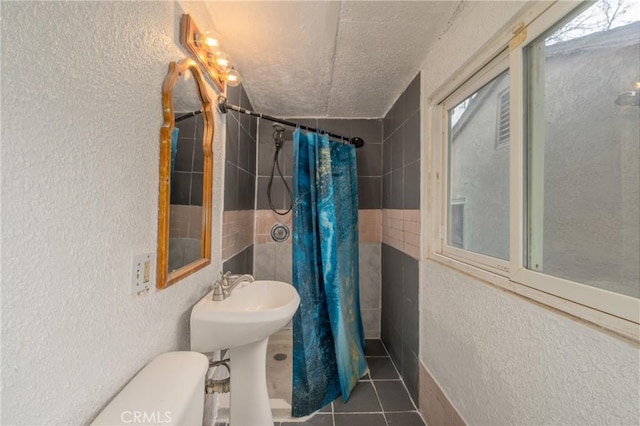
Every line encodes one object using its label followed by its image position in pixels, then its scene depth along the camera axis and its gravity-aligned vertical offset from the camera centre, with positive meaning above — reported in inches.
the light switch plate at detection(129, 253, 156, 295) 27.5 -7.0
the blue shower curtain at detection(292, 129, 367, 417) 60.1 -20.6
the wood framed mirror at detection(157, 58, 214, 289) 32.6 +6.5
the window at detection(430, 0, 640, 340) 24.5 +7.1
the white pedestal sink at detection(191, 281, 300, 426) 37.7 -18.8
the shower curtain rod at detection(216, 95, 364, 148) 52.8 +25.9
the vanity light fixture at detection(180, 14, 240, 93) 36.8 +29.2
